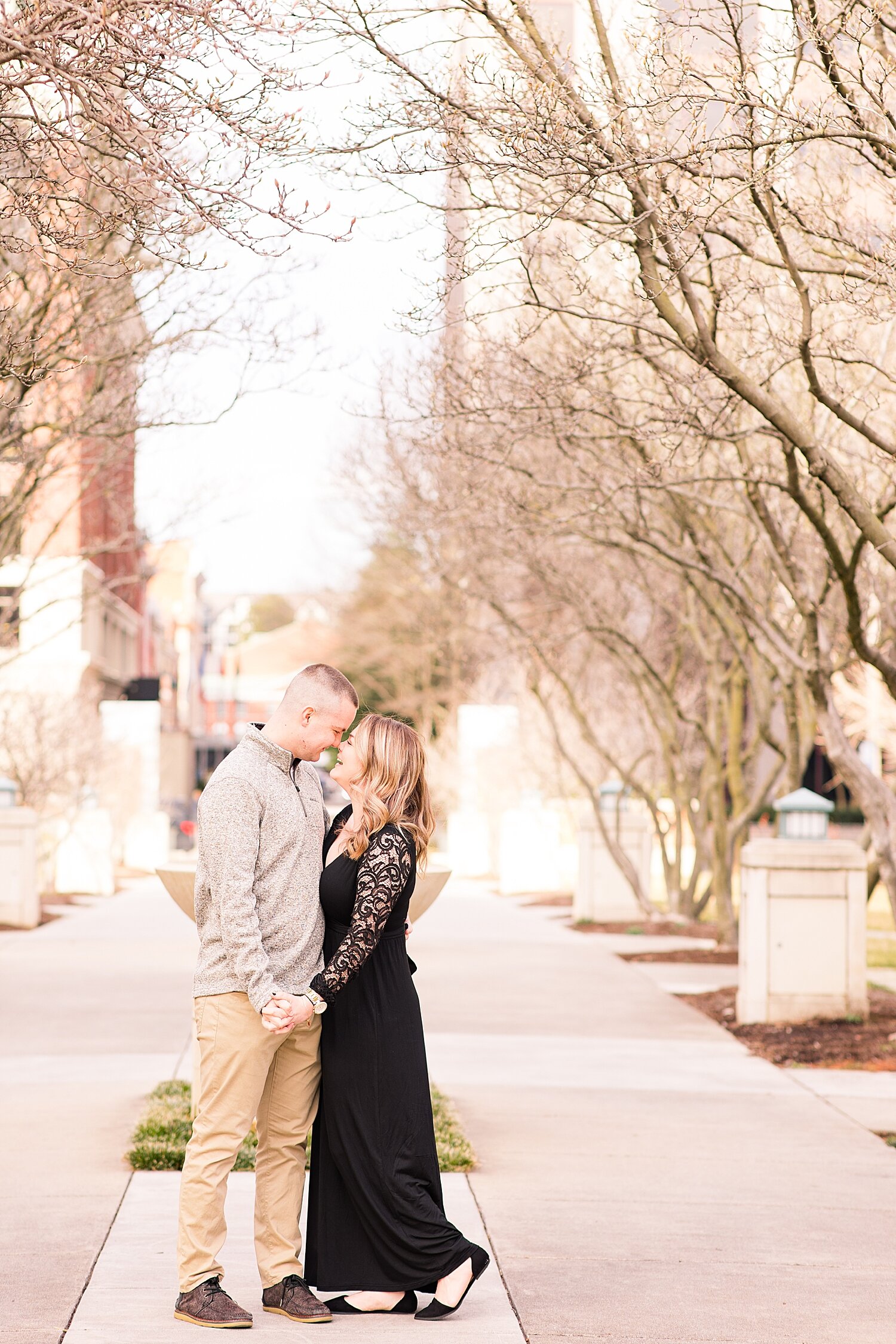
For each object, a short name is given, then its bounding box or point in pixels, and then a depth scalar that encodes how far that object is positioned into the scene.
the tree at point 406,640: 33.78
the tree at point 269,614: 130.00
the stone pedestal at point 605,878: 21.34
